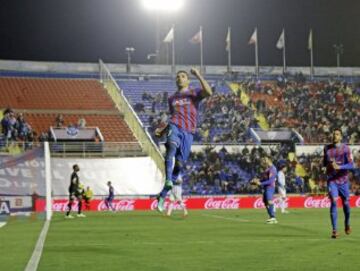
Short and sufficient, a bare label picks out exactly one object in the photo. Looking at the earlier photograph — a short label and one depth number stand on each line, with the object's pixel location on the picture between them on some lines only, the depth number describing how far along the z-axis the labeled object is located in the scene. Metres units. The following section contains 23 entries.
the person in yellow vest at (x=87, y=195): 31.12
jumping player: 11.52
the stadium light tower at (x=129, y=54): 55.09
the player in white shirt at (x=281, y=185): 32.47
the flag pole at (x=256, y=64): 56.36
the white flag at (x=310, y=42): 59.66
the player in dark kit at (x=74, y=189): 27.64
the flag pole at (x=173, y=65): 54.70
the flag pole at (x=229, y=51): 56.71
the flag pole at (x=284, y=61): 56.77
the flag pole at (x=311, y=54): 57.75
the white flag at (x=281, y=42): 58.59
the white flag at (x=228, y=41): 57.67
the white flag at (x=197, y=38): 56.66
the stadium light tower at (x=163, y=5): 55.25
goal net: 24.77
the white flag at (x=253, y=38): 58.02
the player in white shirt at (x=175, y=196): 27.10
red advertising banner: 37.40
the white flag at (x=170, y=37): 55.78
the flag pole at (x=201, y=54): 54.78
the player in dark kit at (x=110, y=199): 35.19
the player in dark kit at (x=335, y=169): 14.65
